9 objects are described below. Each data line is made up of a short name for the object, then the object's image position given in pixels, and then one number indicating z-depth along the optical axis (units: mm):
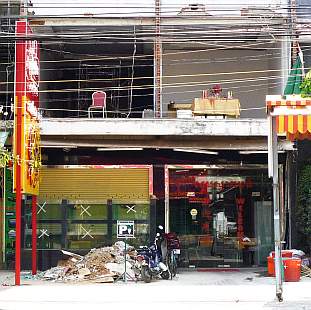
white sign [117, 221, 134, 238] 16891
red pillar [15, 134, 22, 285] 14859
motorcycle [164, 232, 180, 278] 16297
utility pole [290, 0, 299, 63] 17998
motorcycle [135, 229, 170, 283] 15438
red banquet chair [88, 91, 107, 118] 19484
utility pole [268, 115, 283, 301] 11711
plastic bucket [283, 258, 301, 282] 15453
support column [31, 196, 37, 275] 16797
